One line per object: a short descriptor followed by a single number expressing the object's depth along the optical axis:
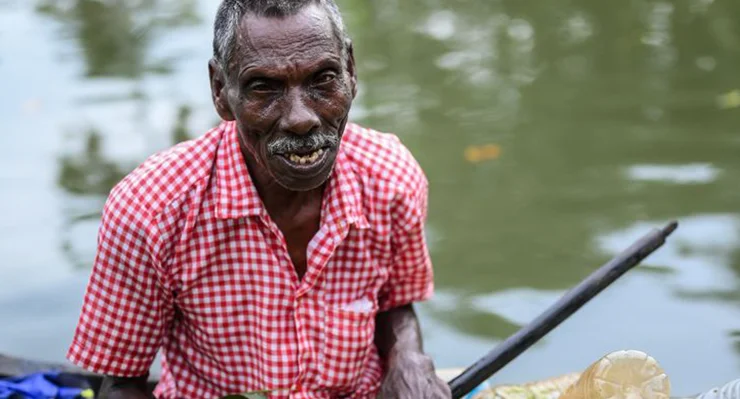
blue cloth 2.72
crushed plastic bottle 2.22
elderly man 2.17
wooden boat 2.76
